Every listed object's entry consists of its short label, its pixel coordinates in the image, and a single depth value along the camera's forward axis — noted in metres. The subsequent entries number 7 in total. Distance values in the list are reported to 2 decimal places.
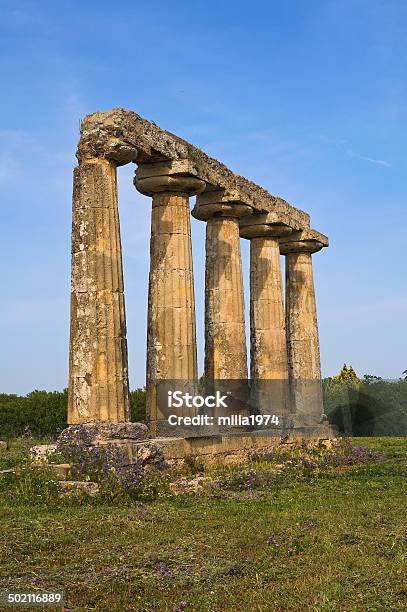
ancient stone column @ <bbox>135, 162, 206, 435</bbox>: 18.72
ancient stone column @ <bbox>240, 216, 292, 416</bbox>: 24.62
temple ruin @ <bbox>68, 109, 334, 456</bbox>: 15.86
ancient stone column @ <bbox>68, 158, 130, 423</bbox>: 15.72
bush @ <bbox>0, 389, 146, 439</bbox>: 36.41
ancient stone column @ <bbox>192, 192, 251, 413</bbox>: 21.91
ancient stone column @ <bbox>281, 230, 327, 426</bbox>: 27.44
